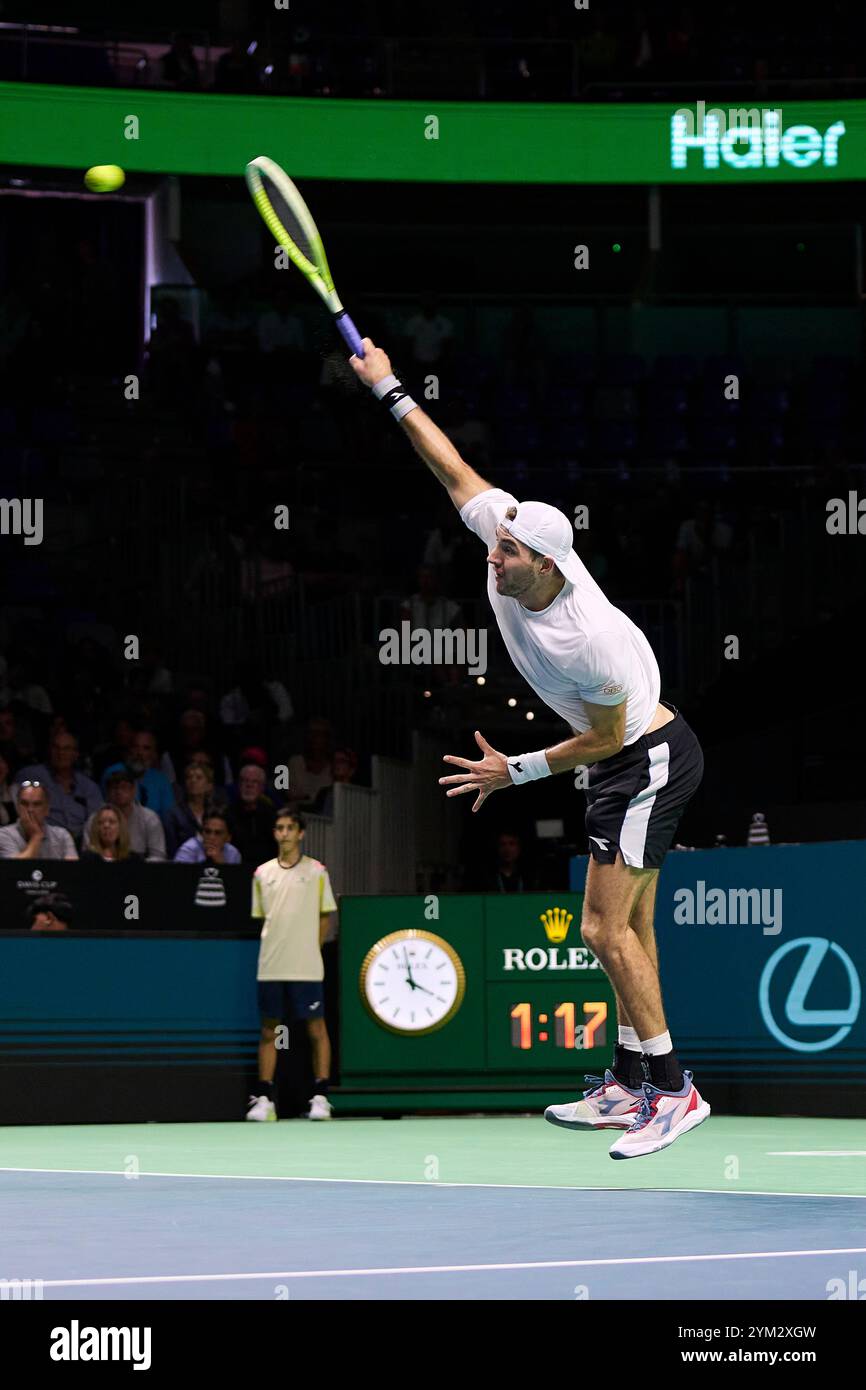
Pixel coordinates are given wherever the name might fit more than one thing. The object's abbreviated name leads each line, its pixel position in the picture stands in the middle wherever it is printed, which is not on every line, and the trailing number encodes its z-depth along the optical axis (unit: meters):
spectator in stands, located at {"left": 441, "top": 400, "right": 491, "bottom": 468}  22.27
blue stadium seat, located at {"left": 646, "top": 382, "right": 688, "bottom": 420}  23.67
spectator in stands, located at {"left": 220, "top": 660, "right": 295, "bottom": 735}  18.56
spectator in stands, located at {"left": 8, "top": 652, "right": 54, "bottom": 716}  18.14
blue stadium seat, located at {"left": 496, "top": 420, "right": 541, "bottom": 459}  22.92
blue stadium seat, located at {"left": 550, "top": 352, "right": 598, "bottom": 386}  23.94
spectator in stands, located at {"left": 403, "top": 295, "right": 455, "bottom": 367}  23.97
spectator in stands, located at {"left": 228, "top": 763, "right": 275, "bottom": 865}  15.90
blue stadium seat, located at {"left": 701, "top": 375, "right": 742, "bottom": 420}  23.75
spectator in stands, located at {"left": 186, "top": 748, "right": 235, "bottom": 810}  15.95
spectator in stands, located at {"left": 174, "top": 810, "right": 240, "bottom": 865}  15.12
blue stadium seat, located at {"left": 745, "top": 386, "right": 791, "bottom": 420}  23.75
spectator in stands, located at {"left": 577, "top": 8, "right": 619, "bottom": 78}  24.33
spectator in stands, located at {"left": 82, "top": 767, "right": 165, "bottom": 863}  15.32
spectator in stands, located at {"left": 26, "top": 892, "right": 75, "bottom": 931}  14.04
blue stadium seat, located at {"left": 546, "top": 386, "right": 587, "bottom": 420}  23.53
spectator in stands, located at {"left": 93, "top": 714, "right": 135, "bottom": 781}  17.00
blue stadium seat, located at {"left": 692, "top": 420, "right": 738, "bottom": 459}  23.27
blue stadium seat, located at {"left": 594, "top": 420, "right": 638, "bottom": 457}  23.17
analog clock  14.58
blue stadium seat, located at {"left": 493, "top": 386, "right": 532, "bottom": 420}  23.23
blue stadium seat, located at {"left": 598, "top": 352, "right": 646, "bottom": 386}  24.03
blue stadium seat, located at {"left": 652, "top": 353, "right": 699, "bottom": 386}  24.14
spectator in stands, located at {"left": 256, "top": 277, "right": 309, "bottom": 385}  23.45
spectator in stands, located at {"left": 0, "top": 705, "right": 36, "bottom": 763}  16.25
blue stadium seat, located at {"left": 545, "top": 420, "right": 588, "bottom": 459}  23.00
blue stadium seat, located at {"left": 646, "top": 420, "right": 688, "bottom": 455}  23.12
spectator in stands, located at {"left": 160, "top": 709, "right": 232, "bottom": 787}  17.16
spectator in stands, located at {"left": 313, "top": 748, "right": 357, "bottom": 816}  17.78
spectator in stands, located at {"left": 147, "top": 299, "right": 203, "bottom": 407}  22.47
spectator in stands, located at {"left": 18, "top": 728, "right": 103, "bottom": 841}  15.42
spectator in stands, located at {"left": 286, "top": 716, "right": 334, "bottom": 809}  18.05
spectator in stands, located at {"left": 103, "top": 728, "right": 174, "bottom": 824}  16.19
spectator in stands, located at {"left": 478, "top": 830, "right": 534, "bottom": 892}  16.64
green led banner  22.98
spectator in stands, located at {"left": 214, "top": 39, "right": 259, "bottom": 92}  23.20
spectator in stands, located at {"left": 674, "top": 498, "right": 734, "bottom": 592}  20.89
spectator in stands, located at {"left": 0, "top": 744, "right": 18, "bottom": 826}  15.59
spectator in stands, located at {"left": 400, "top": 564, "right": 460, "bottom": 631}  18.69
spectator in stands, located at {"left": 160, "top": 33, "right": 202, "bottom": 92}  23.42
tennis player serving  7.14
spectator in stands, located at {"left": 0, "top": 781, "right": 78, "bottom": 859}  14.28
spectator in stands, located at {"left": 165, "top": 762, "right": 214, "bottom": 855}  15.69
